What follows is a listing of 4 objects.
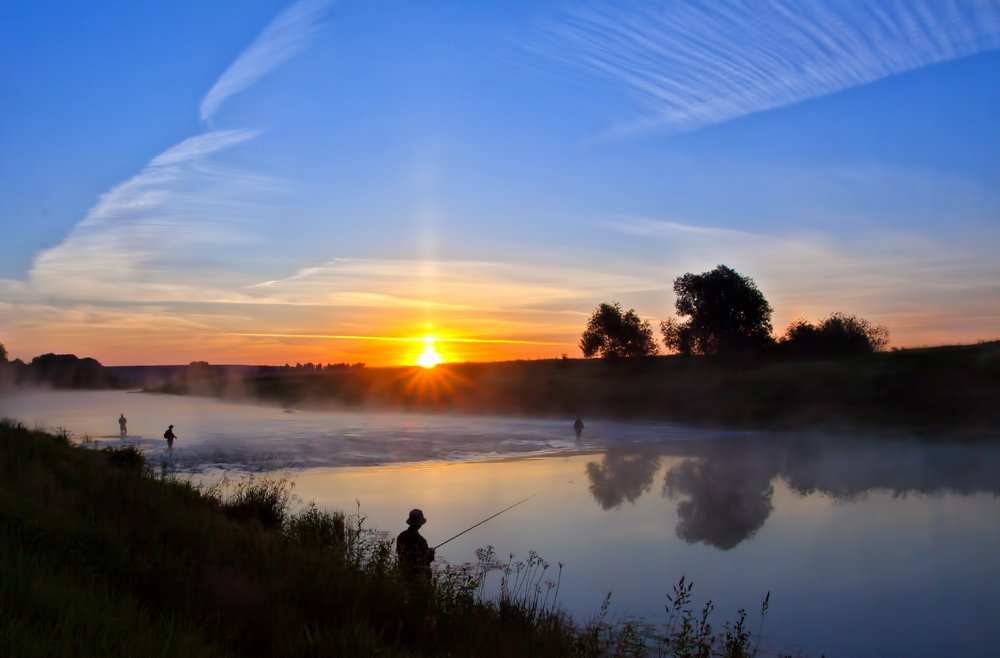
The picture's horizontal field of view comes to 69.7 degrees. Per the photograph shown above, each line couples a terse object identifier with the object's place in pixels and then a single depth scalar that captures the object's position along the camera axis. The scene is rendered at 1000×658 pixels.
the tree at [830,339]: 87.50
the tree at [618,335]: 107.31
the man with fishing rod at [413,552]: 8.85
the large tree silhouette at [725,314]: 84.19
